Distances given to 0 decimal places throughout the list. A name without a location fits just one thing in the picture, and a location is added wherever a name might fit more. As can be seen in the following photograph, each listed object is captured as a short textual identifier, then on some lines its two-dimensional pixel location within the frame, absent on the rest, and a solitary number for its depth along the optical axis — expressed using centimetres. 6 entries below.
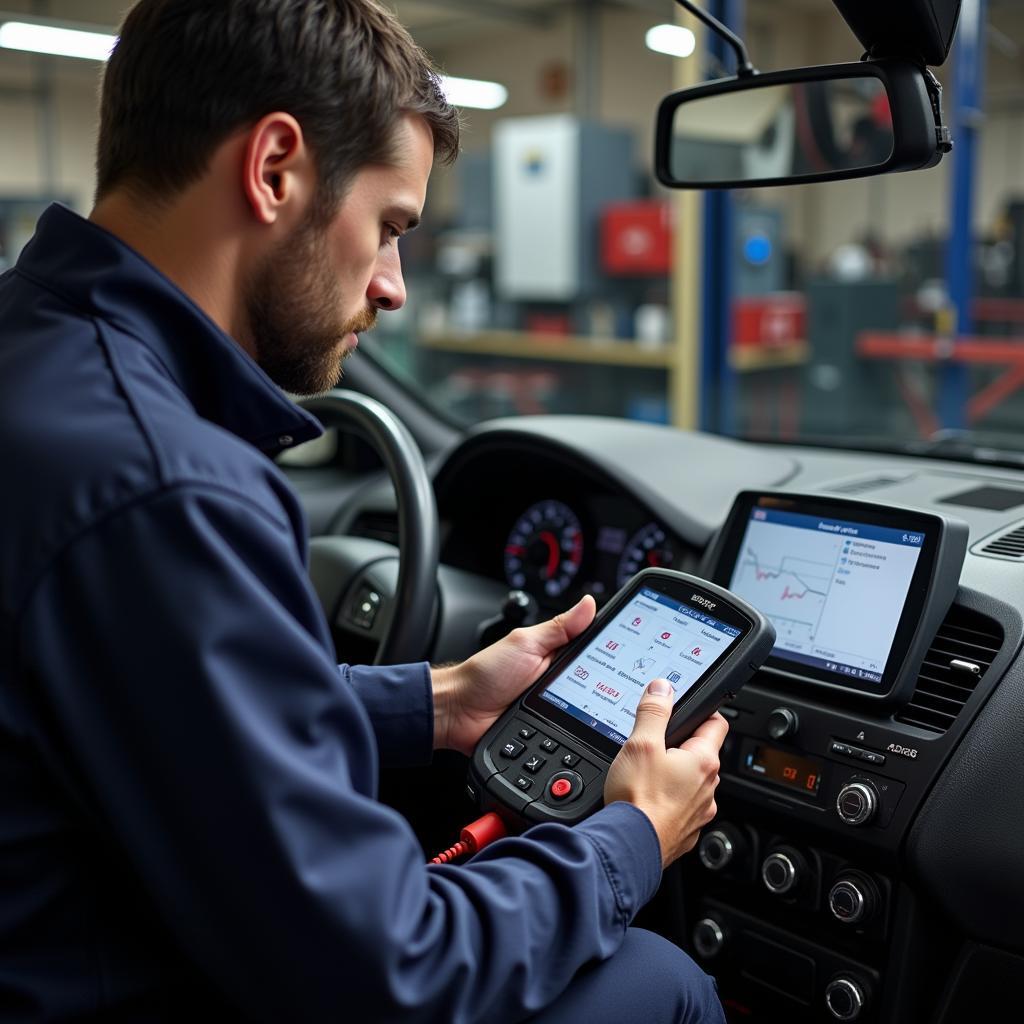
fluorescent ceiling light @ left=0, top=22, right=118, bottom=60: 768
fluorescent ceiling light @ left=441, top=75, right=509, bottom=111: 1094
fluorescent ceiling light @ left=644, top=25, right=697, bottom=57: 509
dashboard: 118
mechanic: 67
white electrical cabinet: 796
